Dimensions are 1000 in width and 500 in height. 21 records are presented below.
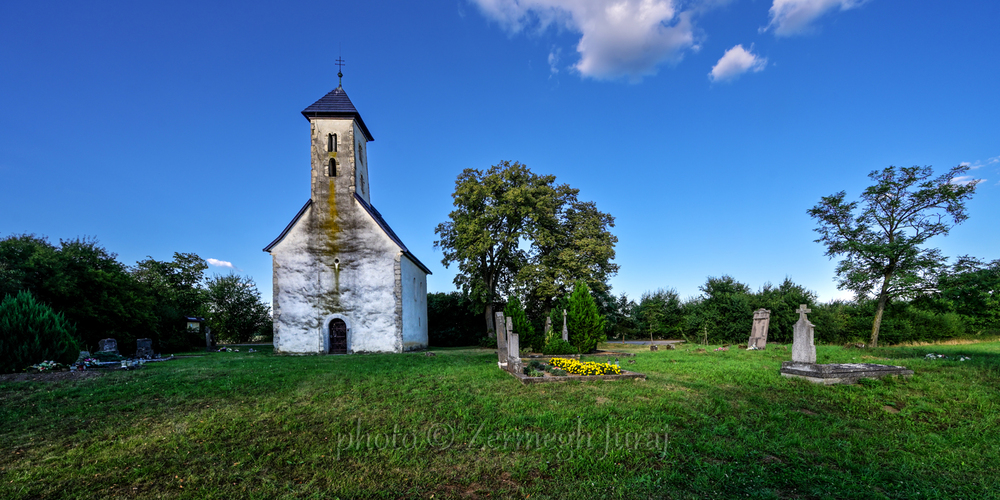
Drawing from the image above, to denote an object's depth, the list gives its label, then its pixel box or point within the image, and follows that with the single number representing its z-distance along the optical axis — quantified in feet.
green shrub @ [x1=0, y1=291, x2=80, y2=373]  35.45
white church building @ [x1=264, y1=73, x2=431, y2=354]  66.59
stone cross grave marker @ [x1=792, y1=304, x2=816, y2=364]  31.04
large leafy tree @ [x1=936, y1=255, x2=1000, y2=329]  48.95
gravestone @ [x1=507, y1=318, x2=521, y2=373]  37.41
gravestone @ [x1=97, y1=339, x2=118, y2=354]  54.49
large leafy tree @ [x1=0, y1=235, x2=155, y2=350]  55.62
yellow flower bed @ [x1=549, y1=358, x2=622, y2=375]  32.68
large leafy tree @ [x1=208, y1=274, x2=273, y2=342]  108.37
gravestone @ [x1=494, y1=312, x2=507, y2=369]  40.31
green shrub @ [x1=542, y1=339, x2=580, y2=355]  56.03
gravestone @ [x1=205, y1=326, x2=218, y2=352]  80.78
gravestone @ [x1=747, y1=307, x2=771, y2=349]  59.88
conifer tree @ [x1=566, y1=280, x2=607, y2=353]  59.26
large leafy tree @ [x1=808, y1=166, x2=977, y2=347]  54.65
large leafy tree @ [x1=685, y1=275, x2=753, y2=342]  74.13
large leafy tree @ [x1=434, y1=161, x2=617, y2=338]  78.84
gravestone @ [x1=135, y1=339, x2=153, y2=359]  57.55
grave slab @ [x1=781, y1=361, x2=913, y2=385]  28.76
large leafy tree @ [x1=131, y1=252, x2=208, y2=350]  80.34
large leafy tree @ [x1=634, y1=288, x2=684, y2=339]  89.68
